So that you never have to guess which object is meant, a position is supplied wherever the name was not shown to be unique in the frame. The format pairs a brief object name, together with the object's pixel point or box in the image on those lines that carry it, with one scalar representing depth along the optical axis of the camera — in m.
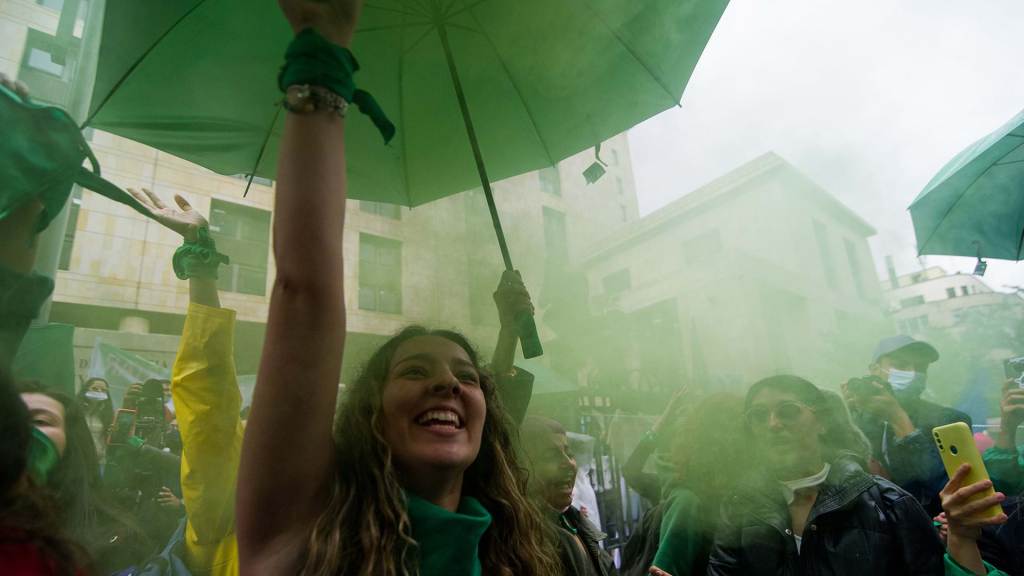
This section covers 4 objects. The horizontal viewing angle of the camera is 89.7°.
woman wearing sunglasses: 1.91
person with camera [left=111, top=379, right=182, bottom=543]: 3.01
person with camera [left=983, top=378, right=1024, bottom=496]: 2.72
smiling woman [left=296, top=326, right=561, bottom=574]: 1.02
